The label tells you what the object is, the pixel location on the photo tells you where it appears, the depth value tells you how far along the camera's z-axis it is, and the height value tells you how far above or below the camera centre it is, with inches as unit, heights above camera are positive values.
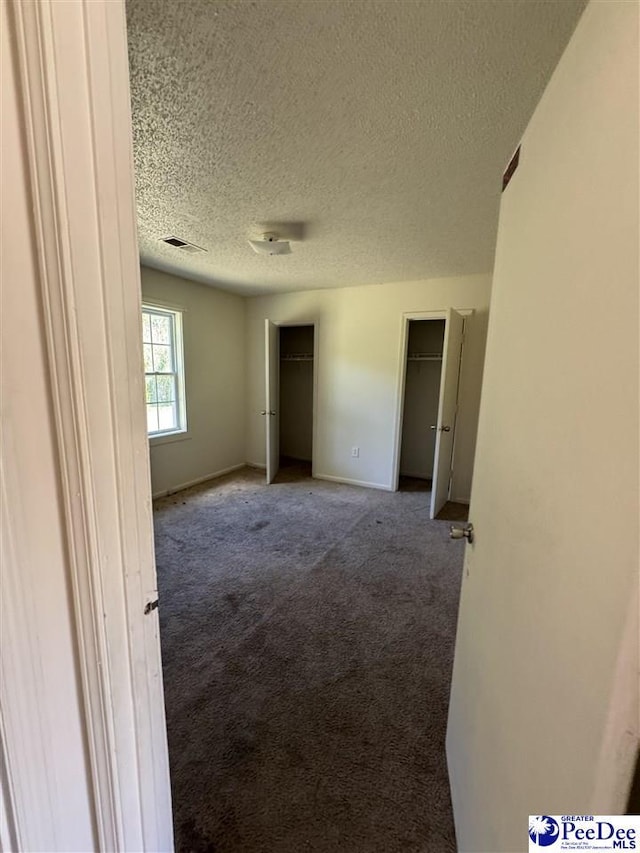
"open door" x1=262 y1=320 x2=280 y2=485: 167.2 -10.6
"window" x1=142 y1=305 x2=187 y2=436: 148.6 -1.7
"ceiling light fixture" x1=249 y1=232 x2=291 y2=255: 100.7 +36.5
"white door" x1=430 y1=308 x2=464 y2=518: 131.0 -12.4
